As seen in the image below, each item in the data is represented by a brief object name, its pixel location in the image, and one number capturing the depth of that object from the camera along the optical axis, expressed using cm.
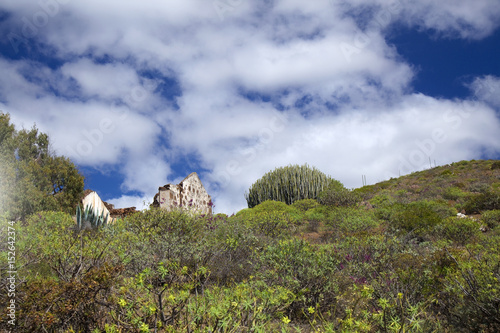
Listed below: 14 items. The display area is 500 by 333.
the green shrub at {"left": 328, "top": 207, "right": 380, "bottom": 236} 1226
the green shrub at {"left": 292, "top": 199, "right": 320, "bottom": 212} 2058
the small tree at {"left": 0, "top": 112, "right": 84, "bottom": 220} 1470
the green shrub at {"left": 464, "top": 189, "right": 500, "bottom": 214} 1499
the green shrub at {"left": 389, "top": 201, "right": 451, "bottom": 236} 1104
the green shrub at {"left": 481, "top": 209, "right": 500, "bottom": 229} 1223
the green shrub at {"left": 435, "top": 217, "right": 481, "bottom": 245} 1002
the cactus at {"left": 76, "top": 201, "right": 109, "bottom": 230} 908
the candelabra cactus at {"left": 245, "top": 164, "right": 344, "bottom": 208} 2602
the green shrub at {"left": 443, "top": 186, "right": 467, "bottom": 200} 1883
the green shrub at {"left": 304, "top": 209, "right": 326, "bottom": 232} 1398
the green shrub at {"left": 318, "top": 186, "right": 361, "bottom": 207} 2162
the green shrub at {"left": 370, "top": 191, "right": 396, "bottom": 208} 2025
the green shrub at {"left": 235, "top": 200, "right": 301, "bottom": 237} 1115
